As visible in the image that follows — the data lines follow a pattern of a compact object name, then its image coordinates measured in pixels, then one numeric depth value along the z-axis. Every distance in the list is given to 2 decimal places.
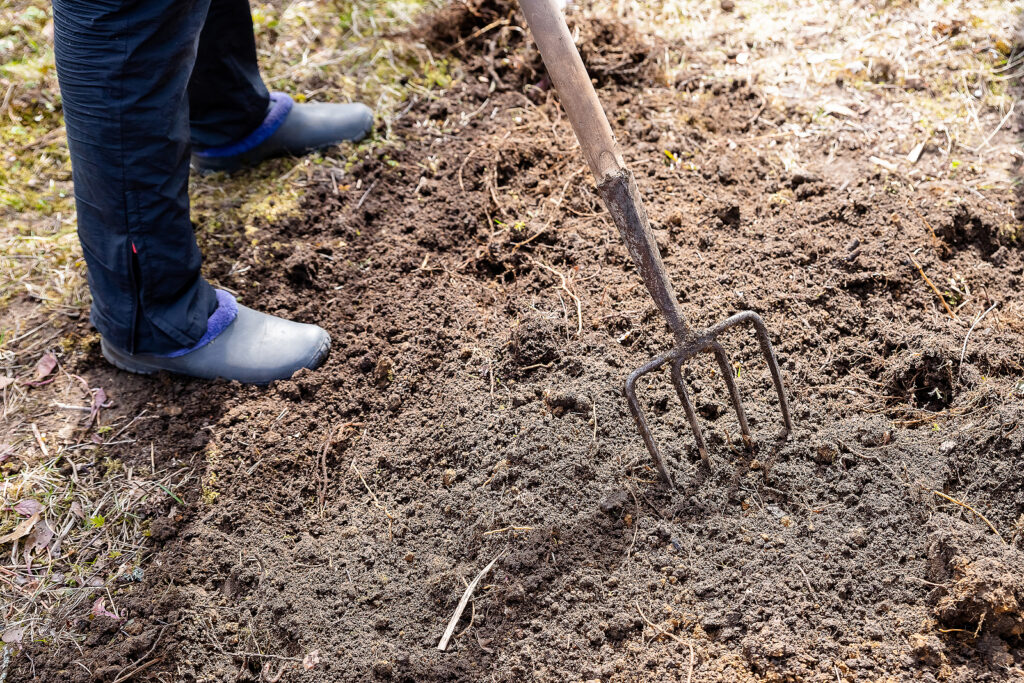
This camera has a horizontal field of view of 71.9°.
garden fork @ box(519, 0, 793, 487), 1.81
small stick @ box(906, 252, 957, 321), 2.37
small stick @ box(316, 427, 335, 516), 2.24
